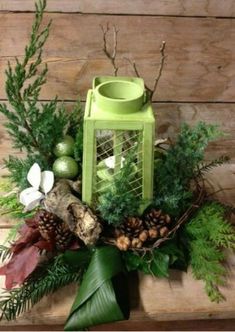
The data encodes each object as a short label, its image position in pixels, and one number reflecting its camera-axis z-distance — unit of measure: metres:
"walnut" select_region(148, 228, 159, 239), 0.71
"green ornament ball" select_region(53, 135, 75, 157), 0.79
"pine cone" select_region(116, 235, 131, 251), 0.70
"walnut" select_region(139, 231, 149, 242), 0.71
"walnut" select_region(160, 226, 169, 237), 0.72
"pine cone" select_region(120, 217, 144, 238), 0.71
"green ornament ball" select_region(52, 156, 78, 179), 0.77
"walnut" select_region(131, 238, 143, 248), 0.70
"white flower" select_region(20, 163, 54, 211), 0.74
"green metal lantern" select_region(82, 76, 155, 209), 0.66
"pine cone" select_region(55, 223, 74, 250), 0.71
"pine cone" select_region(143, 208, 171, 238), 0.72
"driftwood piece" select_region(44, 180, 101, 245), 0.69
